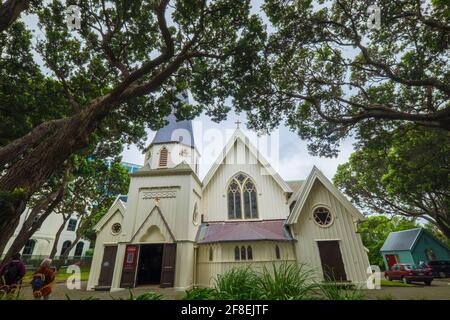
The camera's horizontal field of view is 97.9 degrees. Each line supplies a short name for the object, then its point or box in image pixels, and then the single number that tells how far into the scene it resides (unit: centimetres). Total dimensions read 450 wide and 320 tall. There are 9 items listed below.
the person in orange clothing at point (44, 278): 621
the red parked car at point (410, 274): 1436
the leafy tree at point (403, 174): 1158
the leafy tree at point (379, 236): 3142
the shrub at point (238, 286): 394
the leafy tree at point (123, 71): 491
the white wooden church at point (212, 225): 1210
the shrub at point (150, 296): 373
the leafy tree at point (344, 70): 757
